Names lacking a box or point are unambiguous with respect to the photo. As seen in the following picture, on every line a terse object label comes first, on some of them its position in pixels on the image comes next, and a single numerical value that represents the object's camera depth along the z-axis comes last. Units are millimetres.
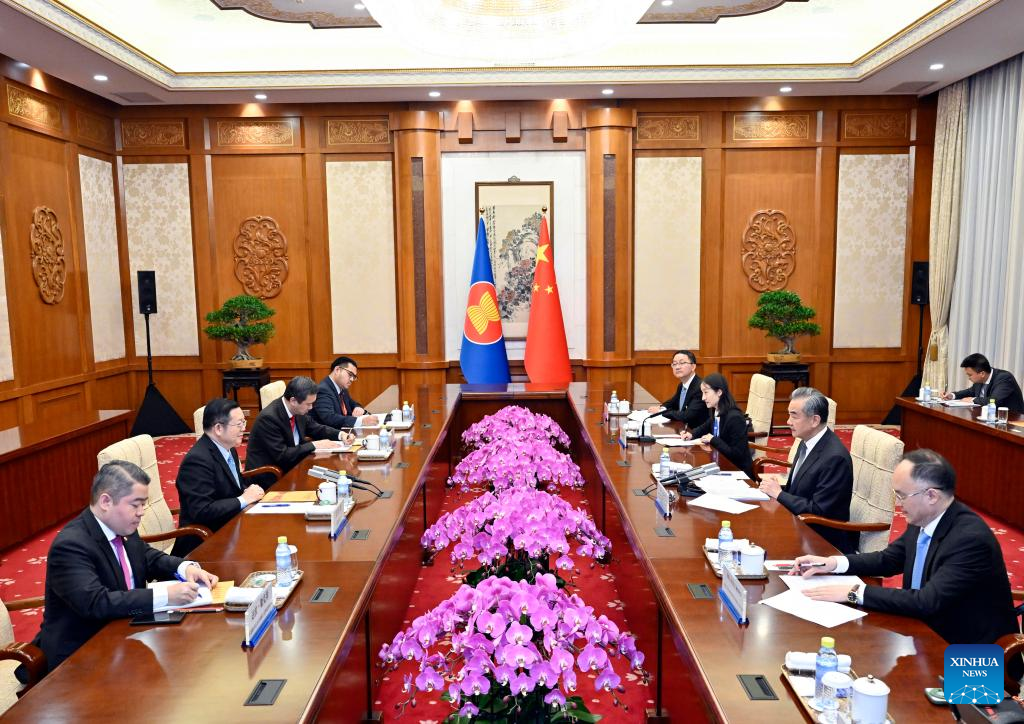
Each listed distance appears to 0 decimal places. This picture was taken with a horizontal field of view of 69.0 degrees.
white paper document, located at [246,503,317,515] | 3223
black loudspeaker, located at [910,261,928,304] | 8195
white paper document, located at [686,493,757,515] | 3166
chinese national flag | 8281
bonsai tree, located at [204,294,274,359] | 7812
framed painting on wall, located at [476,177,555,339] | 8539
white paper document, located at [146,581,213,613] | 2254
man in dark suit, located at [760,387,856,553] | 3395
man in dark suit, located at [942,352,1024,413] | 5781
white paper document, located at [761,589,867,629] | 2121
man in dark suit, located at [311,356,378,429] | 5551
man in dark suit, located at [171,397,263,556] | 3508
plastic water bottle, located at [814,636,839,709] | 1675
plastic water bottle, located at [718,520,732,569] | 2484
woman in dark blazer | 4496
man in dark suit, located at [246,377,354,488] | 4547
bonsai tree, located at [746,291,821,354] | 7879
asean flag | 8281
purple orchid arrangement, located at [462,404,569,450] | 3672
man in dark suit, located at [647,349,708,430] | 5504
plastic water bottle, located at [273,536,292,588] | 2412
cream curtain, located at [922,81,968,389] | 7750
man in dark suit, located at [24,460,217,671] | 2232
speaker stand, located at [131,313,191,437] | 8148
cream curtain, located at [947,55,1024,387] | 6852
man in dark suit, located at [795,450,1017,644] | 2193
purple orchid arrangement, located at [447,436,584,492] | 2678
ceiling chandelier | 4109
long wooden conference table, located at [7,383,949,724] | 1752
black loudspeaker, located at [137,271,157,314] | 7980
